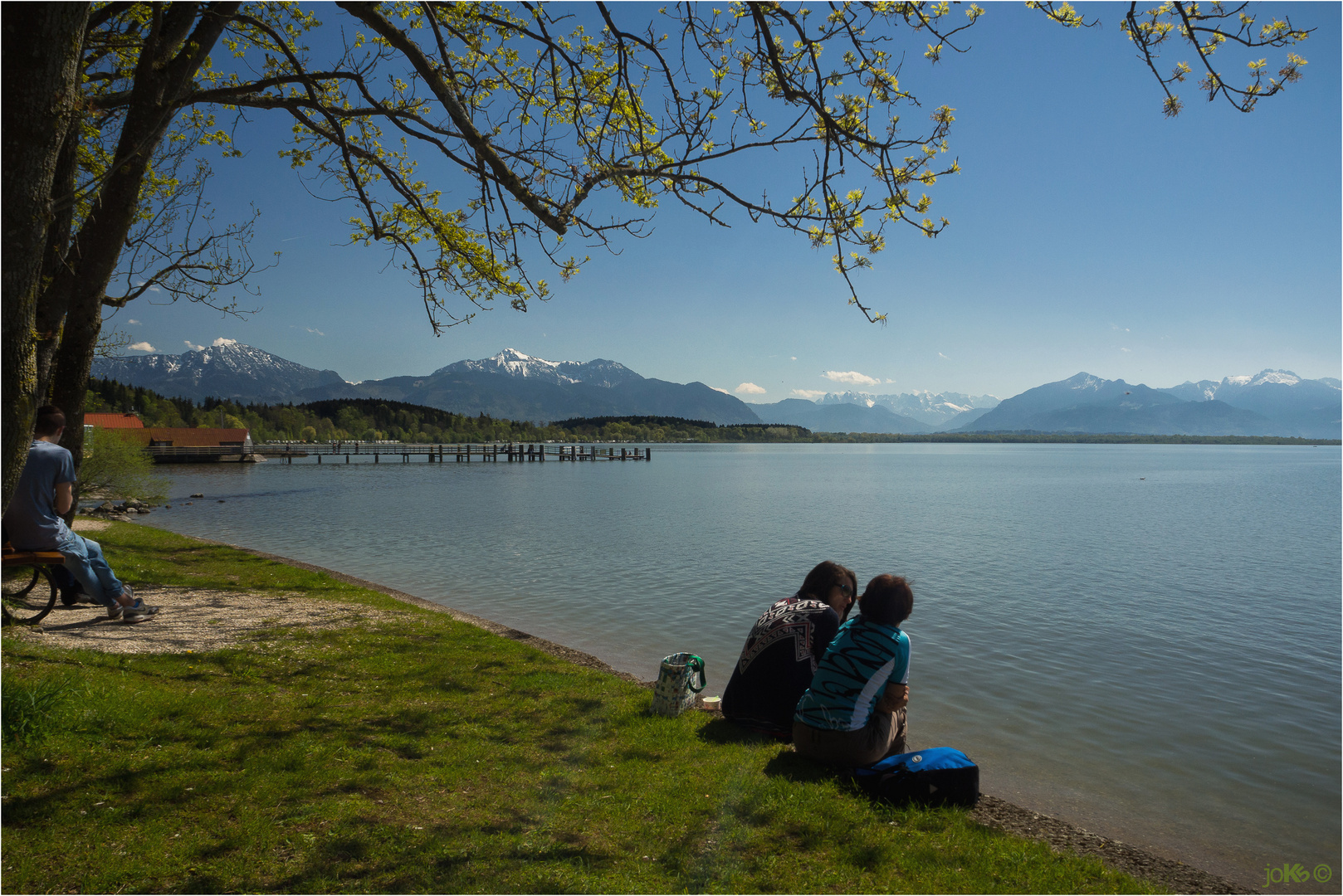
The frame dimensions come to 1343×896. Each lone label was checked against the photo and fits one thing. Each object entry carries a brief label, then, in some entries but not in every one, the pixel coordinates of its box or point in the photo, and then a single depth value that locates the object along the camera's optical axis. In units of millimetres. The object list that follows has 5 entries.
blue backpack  5410
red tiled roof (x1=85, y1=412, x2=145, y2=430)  79281
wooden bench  8117
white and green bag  7293
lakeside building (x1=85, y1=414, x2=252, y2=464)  92625
